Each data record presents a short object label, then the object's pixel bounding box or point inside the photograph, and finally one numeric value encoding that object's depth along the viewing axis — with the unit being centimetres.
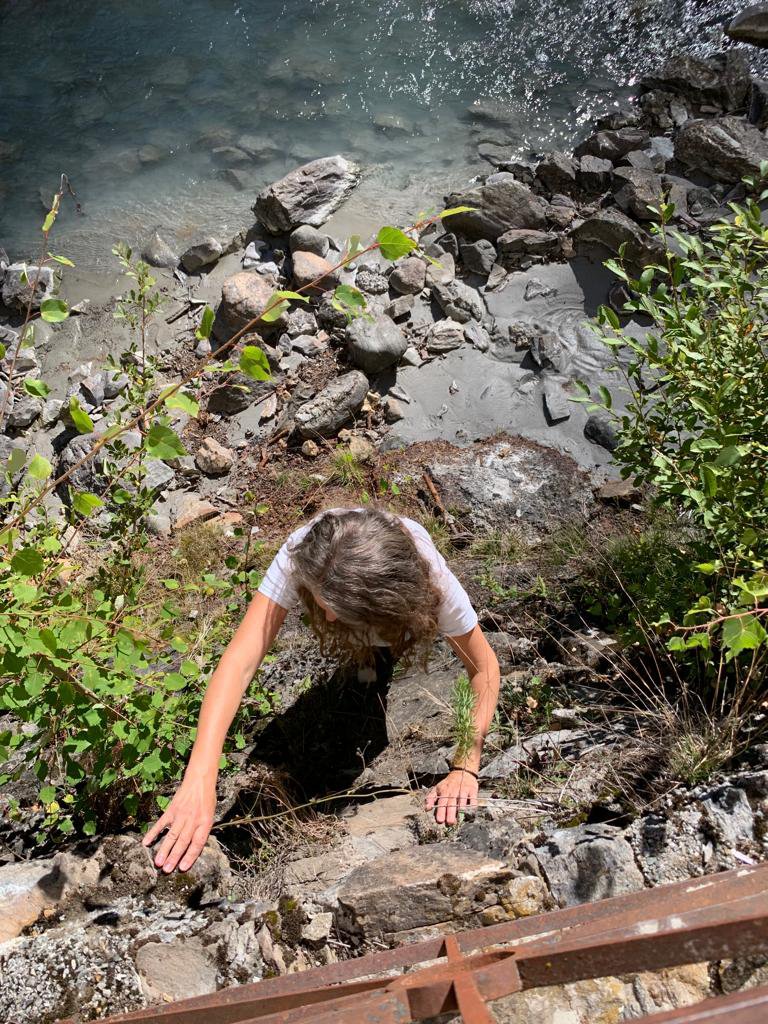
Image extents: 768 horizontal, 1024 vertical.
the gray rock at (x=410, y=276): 675
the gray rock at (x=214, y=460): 604
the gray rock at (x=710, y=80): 784
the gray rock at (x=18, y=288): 723
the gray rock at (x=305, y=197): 724
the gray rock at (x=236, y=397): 638
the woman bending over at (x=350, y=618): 223
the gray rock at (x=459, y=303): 653
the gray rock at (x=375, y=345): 617
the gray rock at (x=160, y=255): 740
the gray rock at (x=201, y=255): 723
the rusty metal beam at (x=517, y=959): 133
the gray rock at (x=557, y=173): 738
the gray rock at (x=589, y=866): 202
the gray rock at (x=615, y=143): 753
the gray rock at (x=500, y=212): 696
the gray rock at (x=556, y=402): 584
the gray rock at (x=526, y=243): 679
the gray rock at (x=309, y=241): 706
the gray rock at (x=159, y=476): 587
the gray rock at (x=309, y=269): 685
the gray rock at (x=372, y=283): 679
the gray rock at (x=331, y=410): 592
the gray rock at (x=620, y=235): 634
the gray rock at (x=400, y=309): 661
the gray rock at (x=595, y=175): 723
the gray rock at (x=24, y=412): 636
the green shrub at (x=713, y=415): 239
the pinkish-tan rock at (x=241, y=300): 654
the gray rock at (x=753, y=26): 838
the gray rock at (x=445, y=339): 639
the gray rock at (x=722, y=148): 691
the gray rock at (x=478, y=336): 639
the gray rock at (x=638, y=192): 675
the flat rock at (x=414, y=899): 206
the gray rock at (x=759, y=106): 759
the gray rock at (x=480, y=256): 682
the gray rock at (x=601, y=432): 558
